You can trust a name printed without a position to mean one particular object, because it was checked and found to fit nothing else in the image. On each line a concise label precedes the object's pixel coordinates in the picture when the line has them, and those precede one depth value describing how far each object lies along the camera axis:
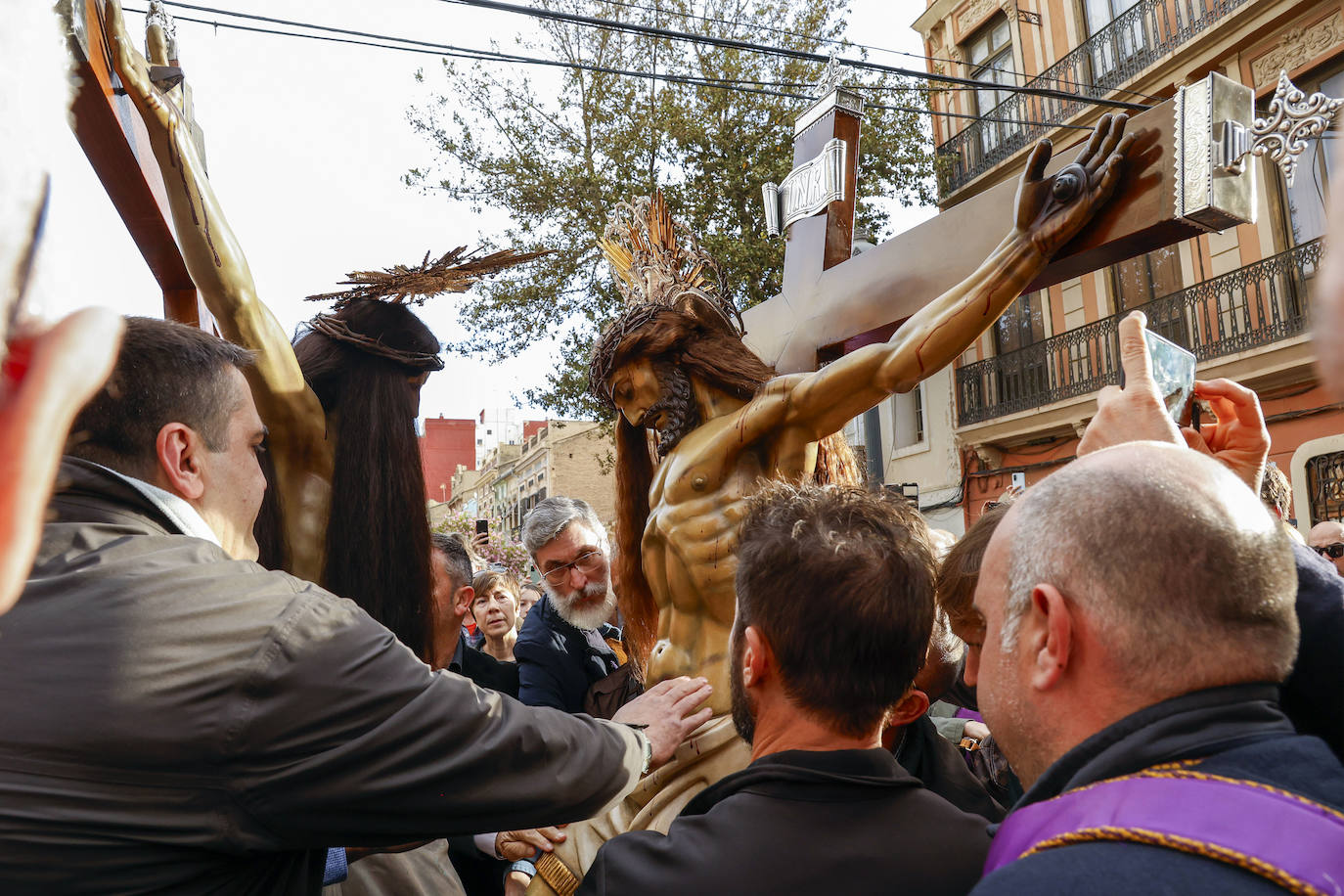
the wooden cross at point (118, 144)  1.52
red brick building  41.25
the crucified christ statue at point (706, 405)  2.39
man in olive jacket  1.10
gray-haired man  3.67
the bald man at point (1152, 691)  0.83
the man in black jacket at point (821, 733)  1.33
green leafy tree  11.55
